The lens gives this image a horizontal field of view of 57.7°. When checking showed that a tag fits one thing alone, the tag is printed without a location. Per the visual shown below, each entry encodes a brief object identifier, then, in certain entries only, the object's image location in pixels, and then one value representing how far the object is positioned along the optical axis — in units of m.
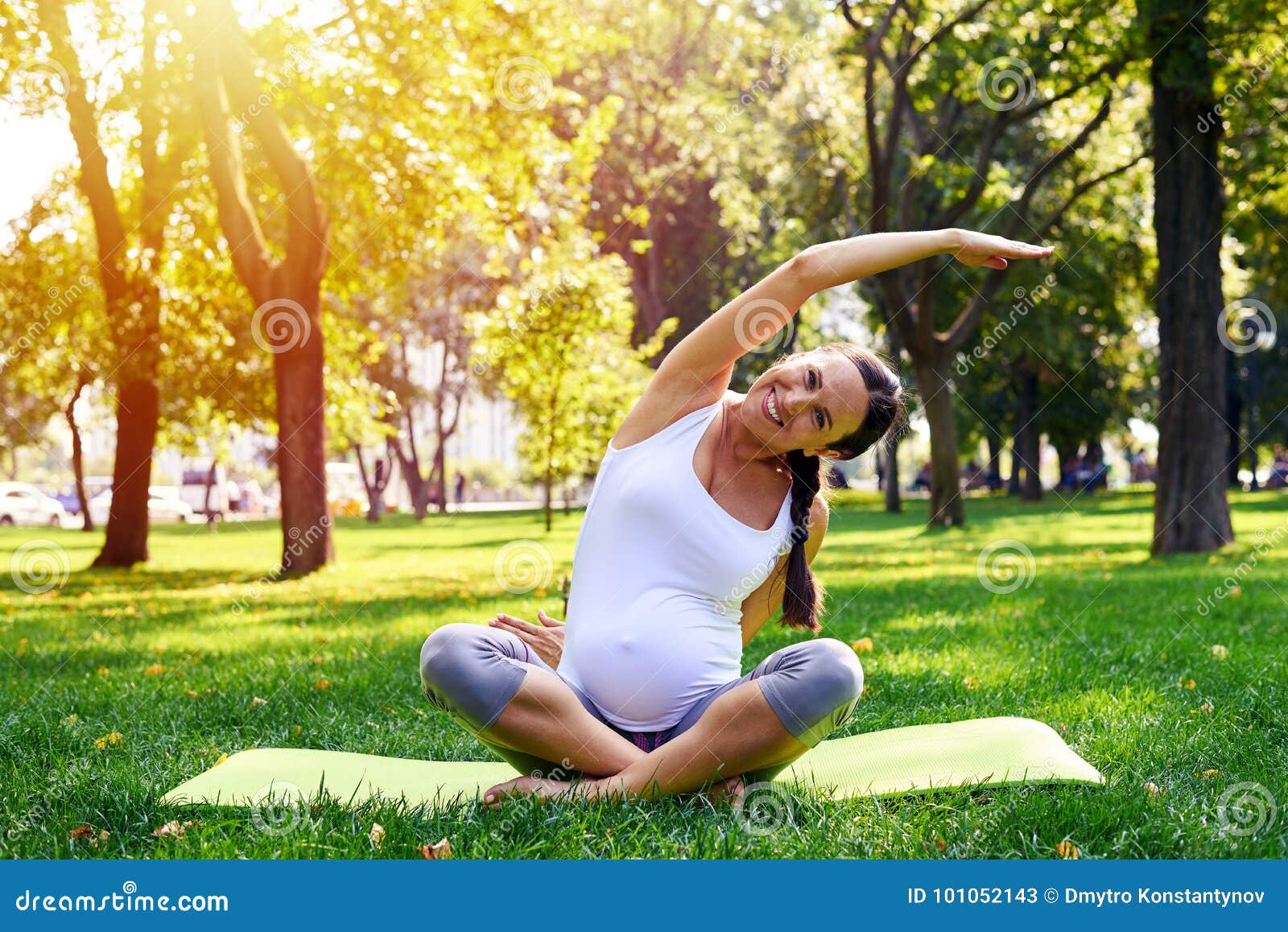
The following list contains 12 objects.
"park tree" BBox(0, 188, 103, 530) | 16.42
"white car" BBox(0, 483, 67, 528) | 40.59
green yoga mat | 3.45
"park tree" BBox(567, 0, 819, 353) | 26.33
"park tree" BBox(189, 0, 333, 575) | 12.42
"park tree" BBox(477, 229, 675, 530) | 19.45
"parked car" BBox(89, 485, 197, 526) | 47.22
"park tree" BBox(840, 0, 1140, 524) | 15.54
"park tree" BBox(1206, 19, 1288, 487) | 12.51
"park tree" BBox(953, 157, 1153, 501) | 25.02
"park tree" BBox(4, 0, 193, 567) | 12.95
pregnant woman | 3.04
